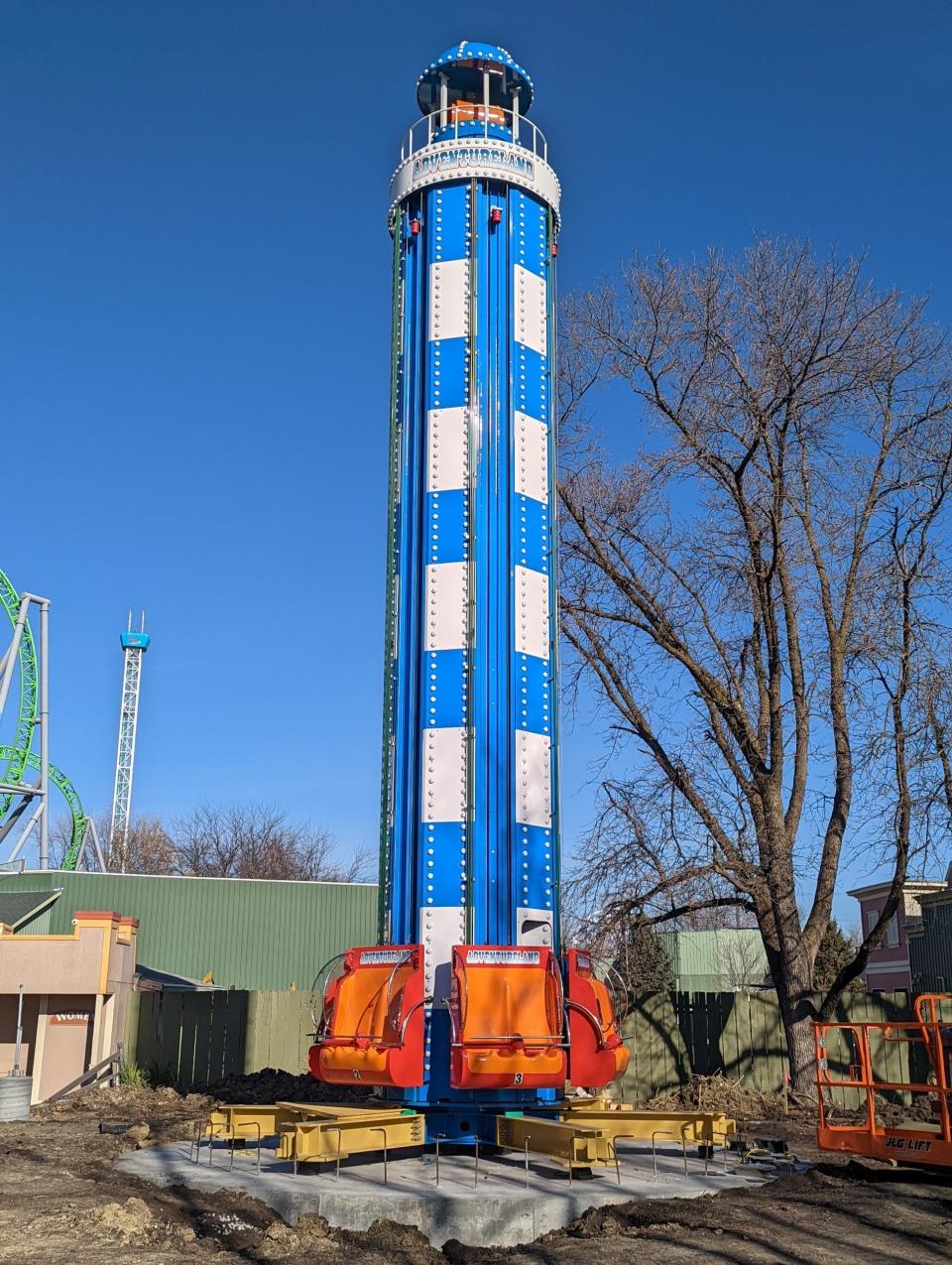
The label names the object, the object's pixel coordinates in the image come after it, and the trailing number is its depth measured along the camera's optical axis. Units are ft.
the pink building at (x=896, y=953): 158.30
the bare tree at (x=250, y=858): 256.73
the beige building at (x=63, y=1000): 91.50
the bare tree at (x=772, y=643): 67.41
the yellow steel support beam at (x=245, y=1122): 45.83
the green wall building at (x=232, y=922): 140.36
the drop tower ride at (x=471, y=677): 45.75
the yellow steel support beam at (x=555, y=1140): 39.78
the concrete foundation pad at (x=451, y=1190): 35.45
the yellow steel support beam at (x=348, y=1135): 39.58
